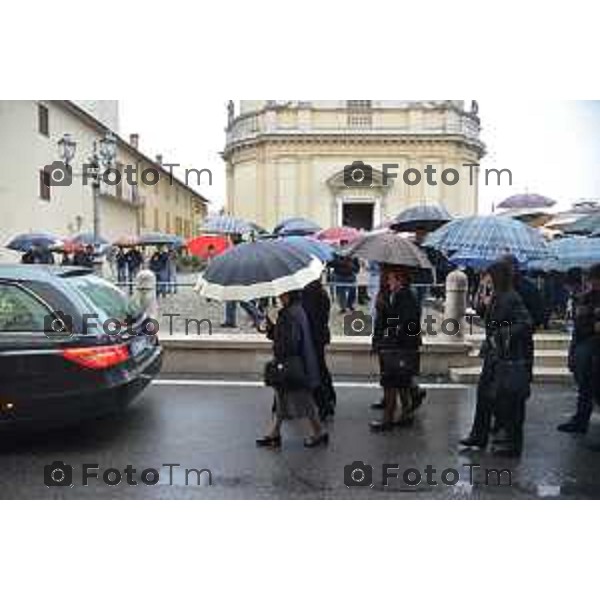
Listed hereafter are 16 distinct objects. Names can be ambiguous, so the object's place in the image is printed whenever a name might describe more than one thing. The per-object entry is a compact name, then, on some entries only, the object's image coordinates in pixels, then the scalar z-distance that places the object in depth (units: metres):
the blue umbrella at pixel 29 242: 11.23
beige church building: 20.98
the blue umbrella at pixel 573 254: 6.34
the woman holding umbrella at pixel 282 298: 4.60
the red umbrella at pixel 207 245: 10.04
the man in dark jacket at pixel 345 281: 9.27
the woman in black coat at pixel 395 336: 5.56
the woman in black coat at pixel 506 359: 4.89
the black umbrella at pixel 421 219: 9.27
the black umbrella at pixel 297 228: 11.20
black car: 4.93
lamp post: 10.92
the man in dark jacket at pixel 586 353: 5.52
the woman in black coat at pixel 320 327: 5.81
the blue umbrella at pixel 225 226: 11.06
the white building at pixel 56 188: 12.39
